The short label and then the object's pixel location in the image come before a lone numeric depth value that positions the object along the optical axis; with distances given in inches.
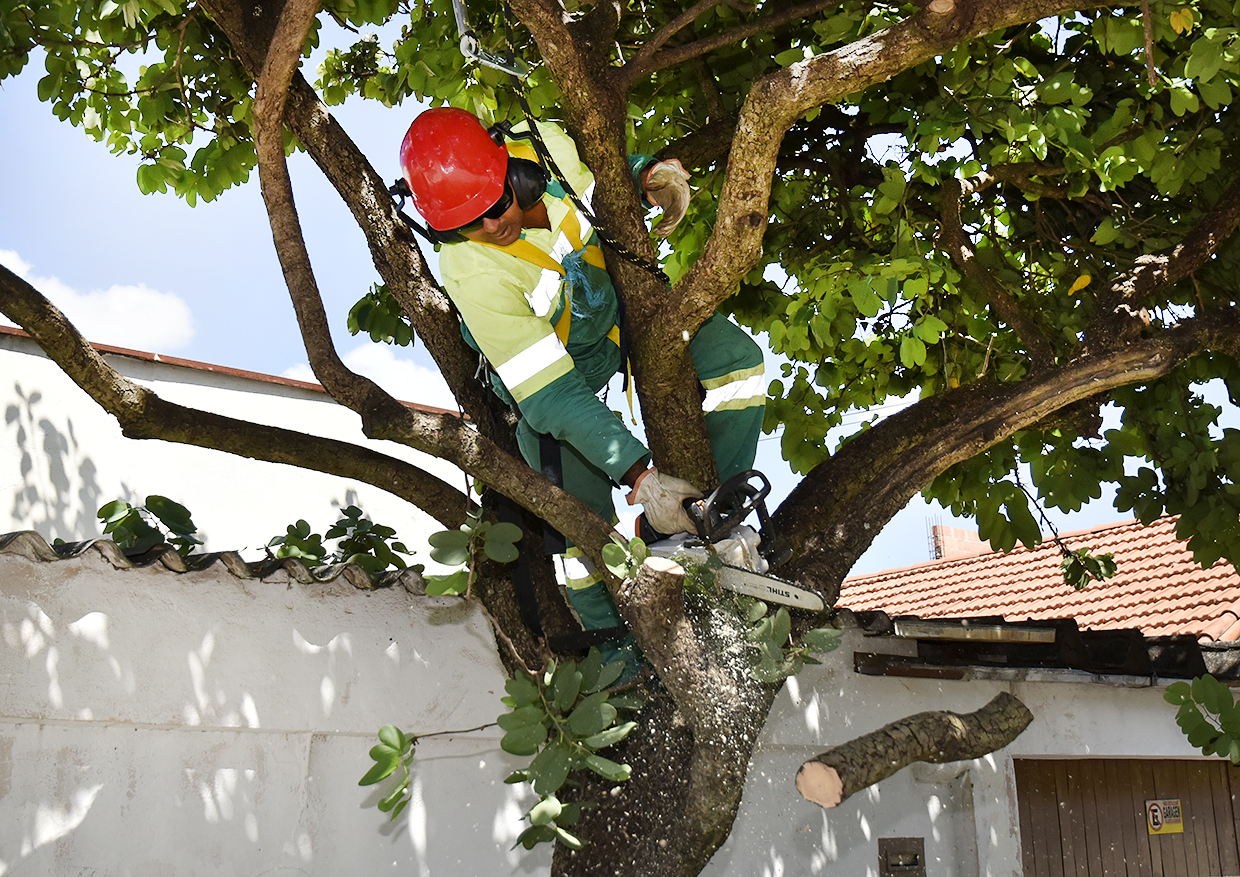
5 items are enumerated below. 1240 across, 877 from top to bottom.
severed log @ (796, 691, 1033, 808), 105.6
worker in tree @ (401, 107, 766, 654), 116.5
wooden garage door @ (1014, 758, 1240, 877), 232.5
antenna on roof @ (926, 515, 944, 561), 700.7
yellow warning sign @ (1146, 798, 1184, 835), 254.5
